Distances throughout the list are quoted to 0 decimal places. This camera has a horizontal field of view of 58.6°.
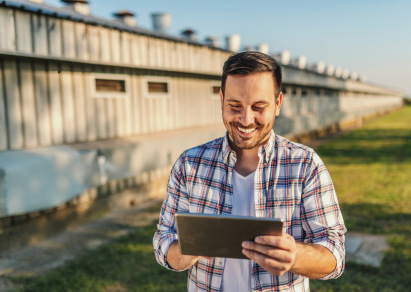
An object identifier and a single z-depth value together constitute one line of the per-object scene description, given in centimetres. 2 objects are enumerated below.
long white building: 557
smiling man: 176
